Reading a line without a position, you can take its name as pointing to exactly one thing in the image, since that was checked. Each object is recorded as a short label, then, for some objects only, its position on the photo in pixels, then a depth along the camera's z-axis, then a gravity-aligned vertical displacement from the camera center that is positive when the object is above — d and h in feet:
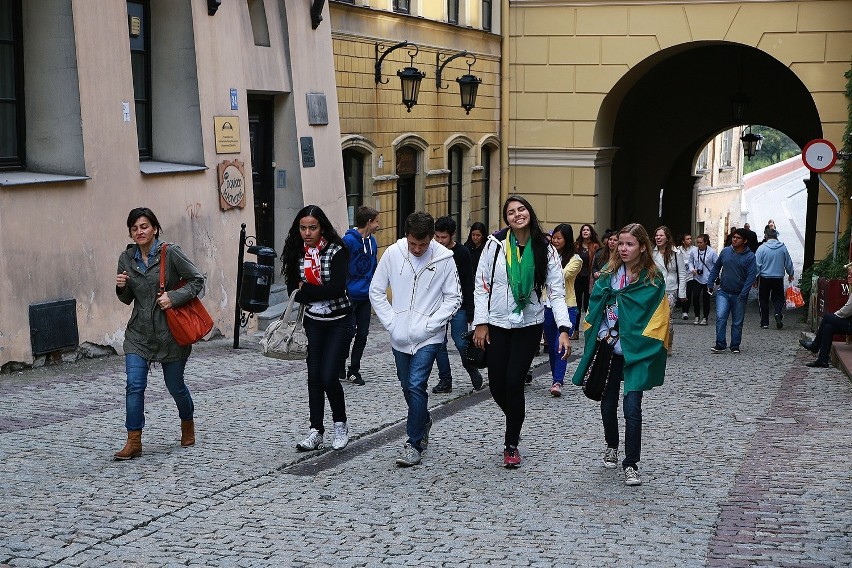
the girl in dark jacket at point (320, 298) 27.07 -3.25
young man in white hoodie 26.48 -3.32
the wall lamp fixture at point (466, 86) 71.31 +3.32
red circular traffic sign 59.62 -0.52
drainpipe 81.05 +2.83
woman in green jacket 26.32 -3.21
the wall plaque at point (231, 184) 47.91 -1.49
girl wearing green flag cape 25.36 -3.62
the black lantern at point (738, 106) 93.39 +2.83
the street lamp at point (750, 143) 95.99 +0.08
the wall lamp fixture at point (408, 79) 64.54 +3.38
